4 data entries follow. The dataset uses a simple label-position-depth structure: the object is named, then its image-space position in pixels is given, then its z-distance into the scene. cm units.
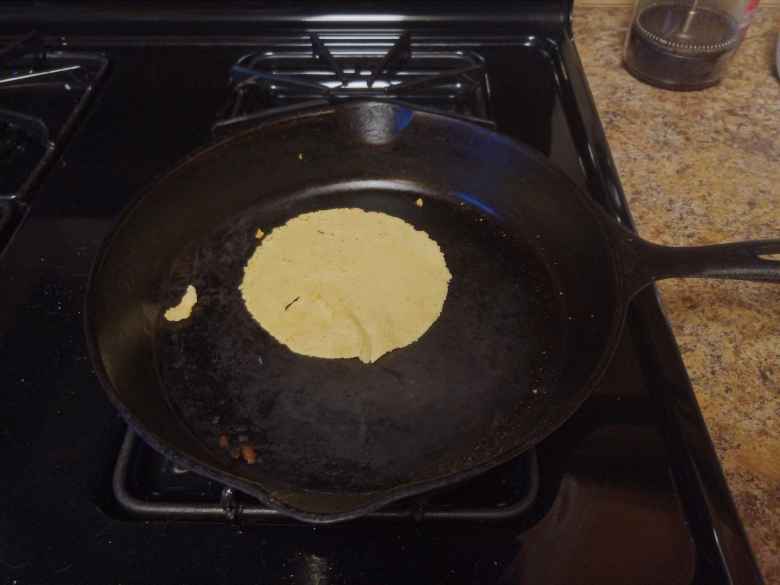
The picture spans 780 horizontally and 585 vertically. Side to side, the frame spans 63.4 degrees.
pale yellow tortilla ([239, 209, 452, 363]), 73
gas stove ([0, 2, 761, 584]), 54
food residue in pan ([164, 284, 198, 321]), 74
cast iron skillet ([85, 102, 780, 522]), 61
